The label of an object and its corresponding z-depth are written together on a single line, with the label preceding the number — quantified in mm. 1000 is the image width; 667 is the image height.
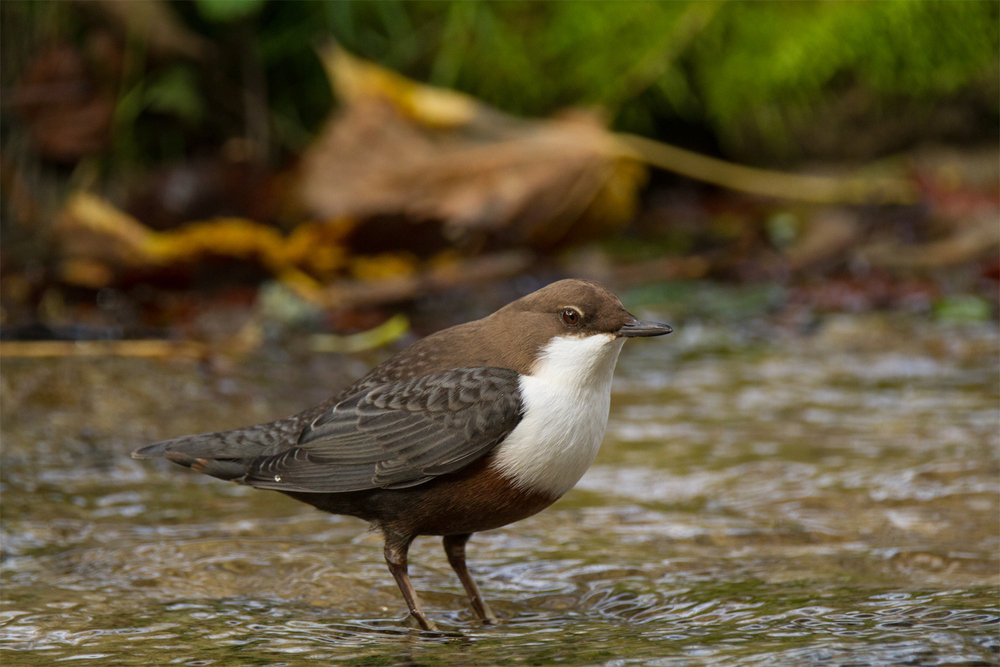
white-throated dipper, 5758
